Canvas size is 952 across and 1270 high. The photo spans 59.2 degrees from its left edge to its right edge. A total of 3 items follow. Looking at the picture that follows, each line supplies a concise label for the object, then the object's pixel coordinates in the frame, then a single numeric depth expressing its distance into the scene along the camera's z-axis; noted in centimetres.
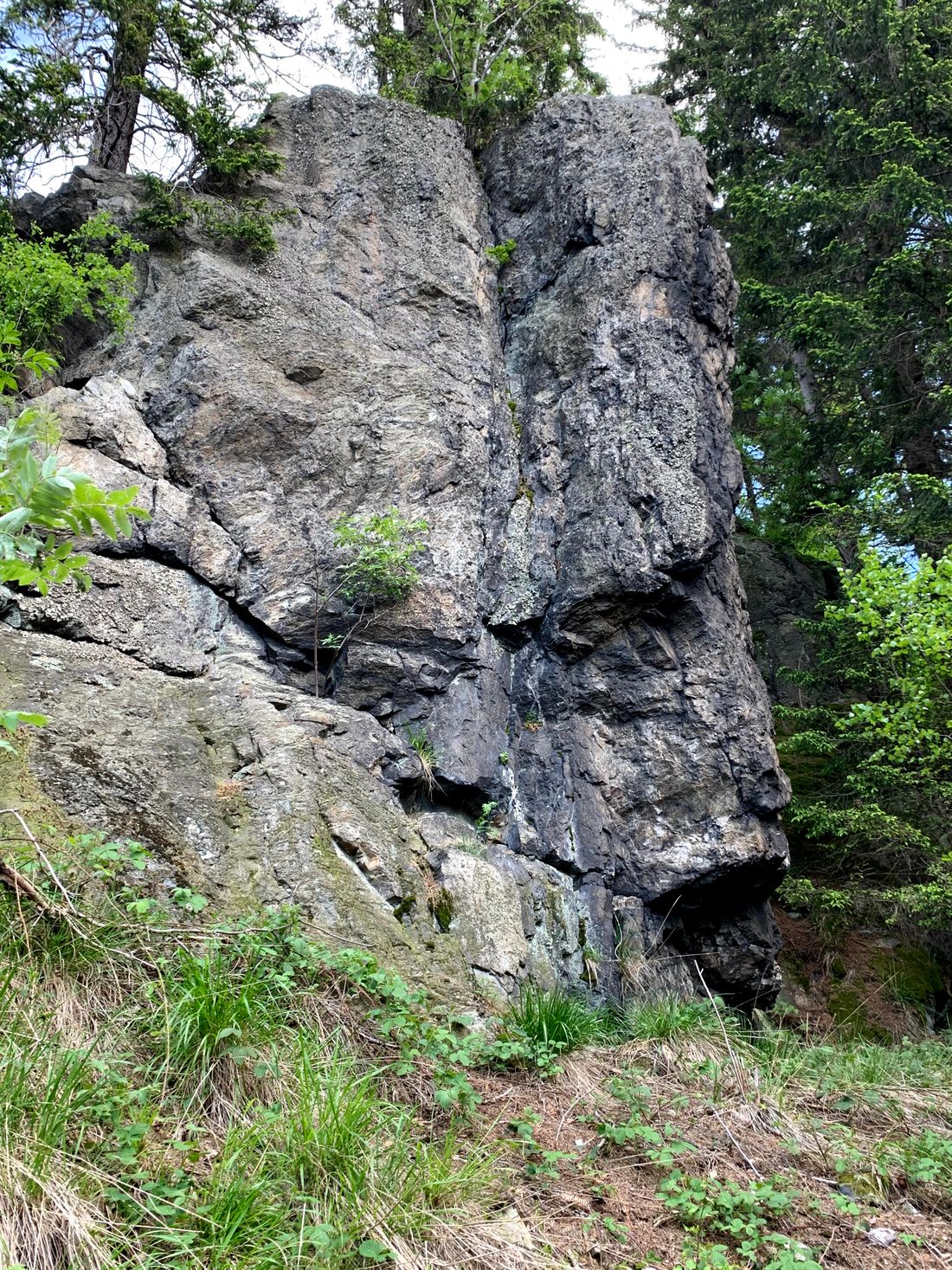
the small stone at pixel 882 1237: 352
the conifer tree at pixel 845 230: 1022
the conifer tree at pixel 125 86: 829
